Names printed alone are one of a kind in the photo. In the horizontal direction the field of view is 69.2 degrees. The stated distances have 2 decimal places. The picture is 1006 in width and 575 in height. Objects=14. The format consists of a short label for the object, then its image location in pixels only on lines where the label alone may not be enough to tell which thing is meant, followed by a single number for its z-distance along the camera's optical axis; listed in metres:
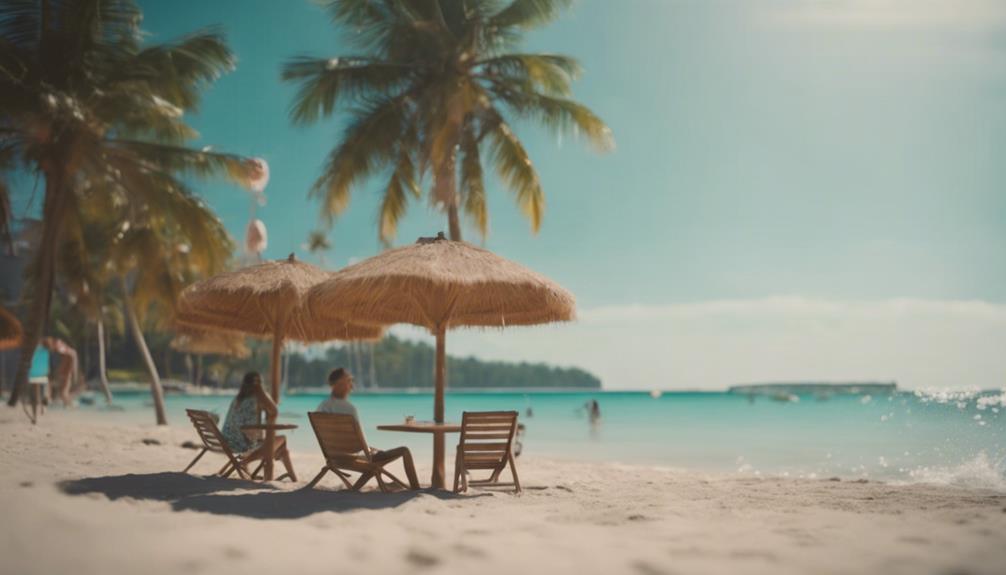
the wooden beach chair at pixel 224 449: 6.62
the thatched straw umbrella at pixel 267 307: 7.17
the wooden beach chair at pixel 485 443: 6.23
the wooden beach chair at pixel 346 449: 5.83
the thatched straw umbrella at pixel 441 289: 6.17
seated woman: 6.87
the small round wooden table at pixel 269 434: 6.59
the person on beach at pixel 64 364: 18.41
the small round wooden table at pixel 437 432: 6.26
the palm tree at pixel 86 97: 11.07
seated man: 5.97
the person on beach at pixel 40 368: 14.22
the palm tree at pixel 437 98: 13.05
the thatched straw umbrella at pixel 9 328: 9.88
